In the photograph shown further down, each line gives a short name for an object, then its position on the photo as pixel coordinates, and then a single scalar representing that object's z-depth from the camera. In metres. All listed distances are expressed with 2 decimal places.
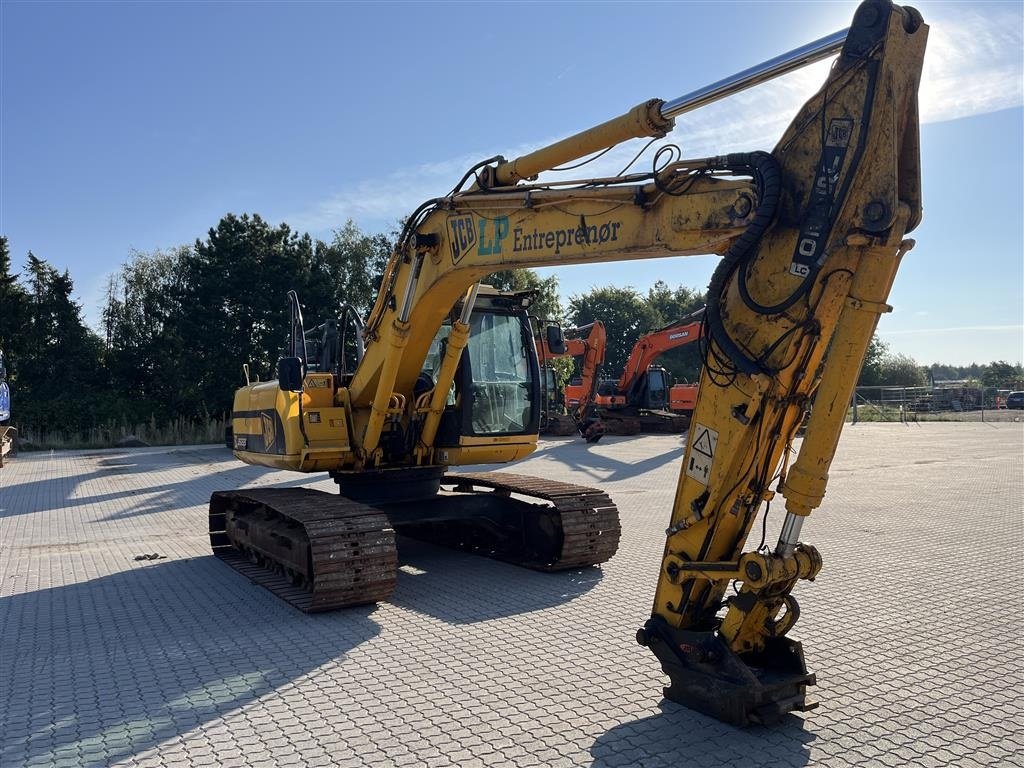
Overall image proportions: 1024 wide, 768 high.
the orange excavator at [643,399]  25.70
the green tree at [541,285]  38.03
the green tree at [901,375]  62.34
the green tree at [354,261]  35.62
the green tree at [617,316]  57.84
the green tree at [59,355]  28.91
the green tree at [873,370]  57.25
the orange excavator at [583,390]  24.52
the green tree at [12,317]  29.77
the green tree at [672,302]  60.59
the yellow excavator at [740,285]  3.92
